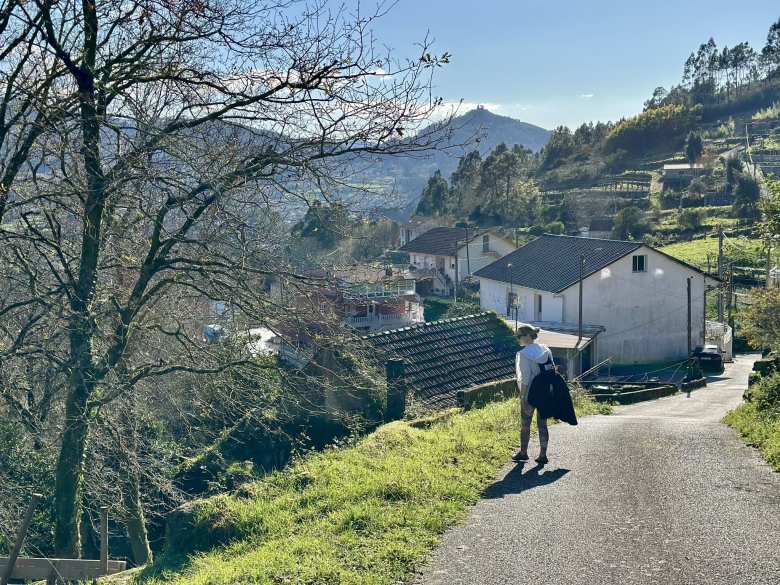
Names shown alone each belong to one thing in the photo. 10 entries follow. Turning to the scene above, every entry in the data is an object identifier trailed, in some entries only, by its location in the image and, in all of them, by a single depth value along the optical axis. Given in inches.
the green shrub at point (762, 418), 324.2
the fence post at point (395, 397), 469.4
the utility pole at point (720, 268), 1391.5
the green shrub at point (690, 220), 2220.7
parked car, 1332.4
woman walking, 300.2
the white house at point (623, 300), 1421.0
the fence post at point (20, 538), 218.7
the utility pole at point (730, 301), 1549.0
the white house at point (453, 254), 2096.5
